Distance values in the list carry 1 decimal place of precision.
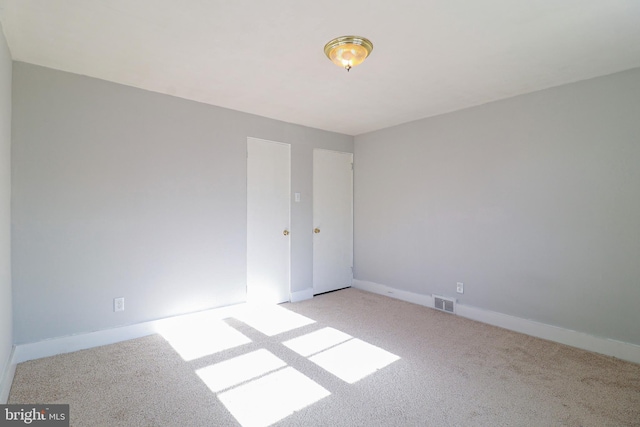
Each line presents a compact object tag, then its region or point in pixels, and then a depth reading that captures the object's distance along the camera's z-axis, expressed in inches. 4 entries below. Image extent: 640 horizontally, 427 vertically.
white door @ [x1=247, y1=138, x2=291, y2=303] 153.8
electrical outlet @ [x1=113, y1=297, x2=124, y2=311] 115.3
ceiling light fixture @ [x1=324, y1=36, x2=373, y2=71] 84.7
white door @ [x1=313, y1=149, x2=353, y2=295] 181.5
